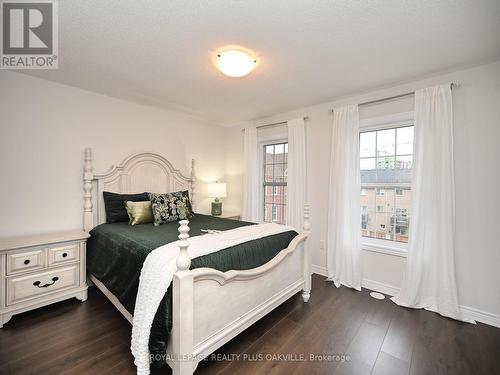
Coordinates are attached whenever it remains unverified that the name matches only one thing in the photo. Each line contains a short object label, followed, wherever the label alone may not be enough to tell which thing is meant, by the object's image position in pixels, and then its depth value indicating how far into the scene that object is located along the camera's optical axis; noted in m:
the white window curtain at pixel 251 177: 3.84
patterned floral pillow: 2.68
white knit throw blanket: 1.33
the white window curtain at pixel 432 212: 2.17
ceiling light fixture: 1.85
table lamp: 3.85
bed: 1.32
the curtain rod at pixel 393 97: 2.21
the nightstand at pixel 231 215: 3.88
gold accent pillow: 2.62
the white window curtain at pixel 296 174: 3.27
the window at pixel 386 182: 2.67
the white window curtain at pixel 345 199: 2.76
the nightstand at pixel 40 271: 1.93
